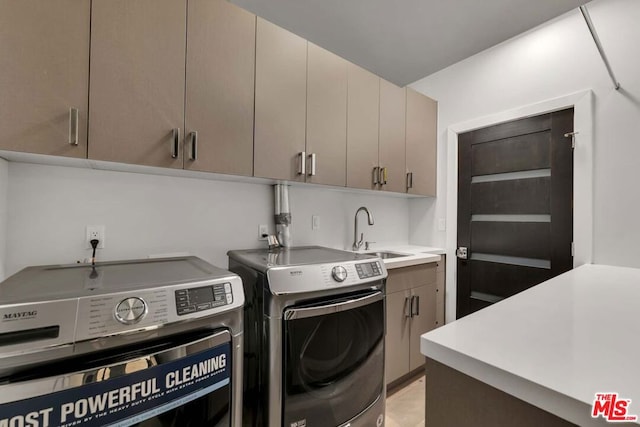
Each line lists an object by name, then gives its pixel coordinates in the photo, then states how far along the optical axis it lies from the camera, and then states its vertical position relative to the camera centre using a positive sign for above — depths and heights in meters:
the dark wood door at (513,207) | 1.94 +0.10
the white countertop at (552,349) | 0.43 -0.26
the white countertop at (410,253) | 1.96 -0.29
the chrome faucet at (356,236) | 2.41 -0.16
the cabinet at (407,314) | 1.96 -0.71
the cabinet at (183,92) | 1.05 +0.60
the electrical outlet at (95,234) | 1.38 -0.10
